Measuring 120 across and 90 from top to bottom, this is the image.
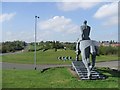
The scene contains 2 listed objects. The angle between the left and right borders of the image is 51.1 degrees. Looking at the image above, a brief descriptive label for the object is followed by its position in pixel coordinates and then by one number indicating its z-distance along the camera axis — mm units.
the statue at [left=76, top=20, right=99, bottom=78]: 6946
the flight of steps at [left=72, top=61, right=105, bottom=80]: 7371
